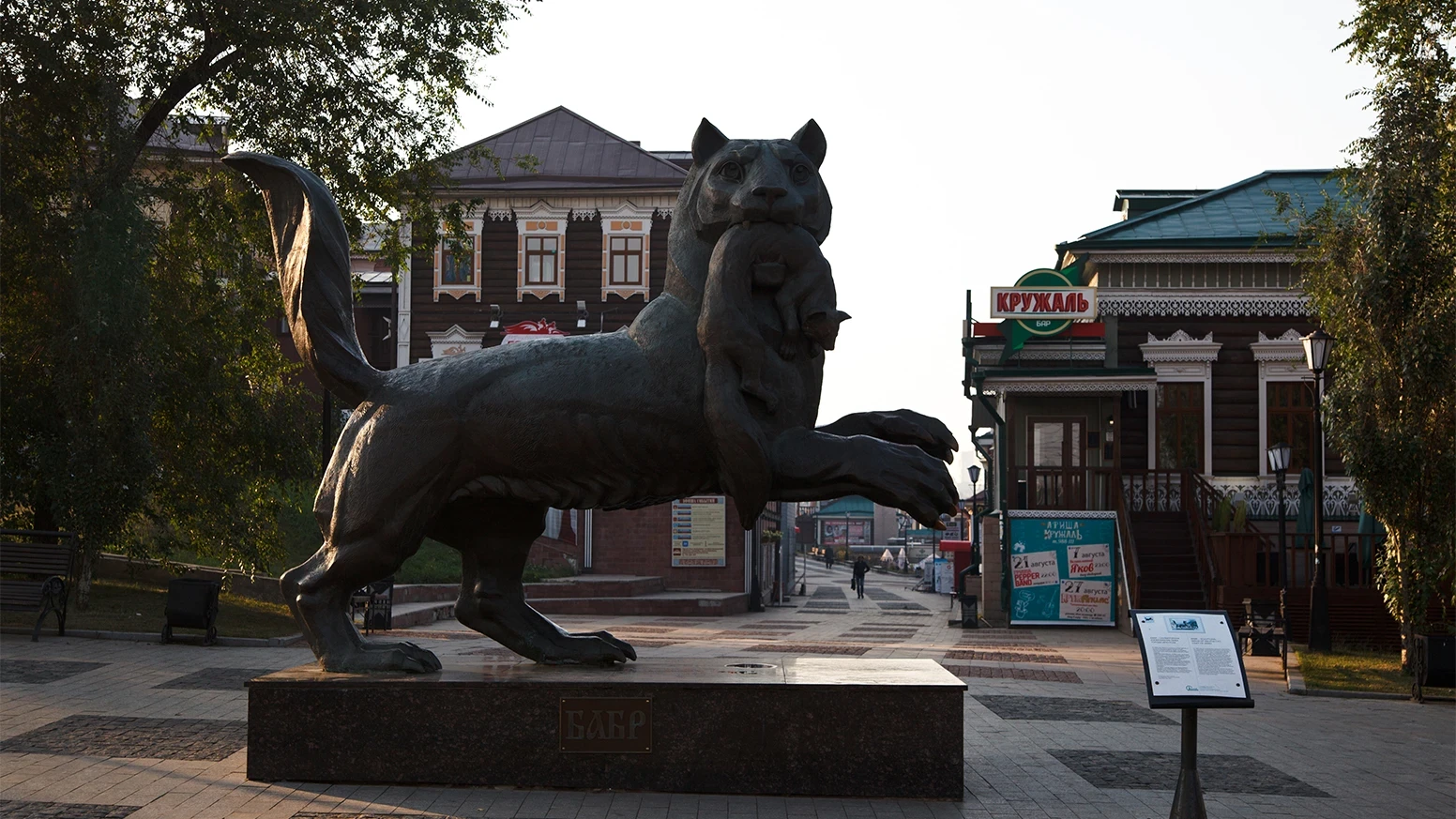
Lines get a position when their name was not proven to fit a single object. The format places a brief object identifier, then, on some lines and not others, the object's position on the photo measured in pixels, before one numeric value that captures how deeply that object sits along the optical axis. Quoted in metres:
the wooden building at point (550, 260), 33.28
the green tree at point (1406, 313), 14.05
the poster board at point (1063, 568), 23.80
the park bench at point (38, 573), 13.78
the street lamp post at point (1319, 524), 17.28
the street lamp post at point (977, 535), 33.41
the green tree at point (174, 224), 15.23
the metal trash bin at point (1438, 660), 13.11
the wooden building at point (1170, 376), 25.48
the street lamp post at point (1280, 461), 19.55
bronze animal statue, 6.21
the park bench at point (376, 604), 17.83
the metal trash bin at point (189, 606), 14.48
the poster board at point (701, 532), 30.95
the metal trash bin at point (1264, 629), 17.56
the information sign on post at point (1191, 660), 5.33
